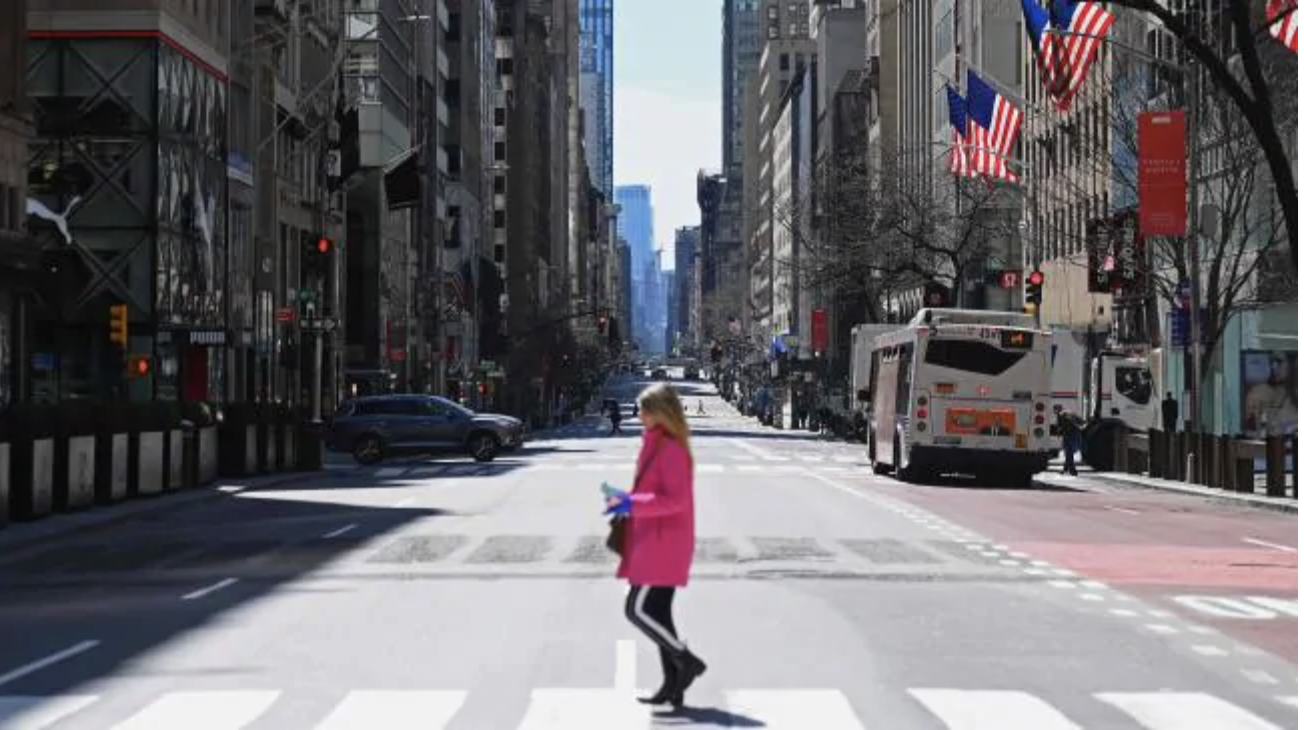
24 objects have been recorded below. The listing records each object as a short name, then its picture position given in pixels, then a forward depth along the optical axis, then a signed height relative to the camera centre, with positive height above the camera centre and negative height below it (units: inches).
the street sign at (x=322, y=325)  2016.0 +73.8
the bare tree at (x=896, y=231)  3075.8 +259.8
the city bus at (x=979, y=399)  1626.5 +3.5
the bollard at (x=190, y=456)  1477.6 -39.2
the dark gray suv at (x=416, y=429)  2105.1 -27.6
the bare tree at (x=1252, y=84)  1136.2 +177.3
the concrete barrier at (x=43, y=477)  1109.1 -40.9
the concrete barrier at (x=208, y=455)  1529.3 -39.8
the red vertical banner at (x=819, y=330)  5693.9 +198.8
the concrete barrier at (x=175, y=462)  1417.3 -41.6
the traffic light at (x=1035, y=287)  2023.9 +113.1
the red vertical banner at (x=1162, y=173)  1470.2 +163.8
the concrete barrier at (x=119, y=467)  1269.7 -40.8
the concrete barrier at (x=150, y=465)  1336.1 -41.3
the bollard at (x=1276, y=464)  1407.5 -39.8
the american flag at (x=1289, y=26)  1163.8 +214.0
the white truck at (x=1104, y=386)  2268.7 +20.5
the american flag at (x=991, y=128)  2102.6 +280.2
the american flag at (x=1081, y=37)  1557.6 +274.3
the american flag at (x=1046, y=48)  1568.7 +274.3
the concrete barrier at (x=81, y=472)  1182.9 -40.9
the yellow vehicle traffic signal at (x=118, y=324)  1560.0 +56.7
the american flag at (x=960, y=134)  2240.4 +309.9
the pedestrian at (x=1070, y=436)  1945.1 -29.6
